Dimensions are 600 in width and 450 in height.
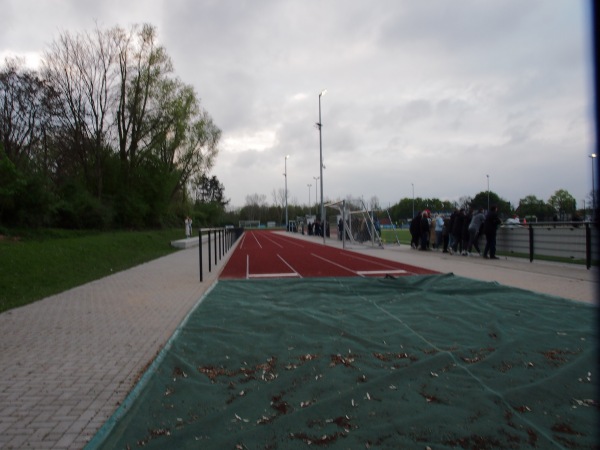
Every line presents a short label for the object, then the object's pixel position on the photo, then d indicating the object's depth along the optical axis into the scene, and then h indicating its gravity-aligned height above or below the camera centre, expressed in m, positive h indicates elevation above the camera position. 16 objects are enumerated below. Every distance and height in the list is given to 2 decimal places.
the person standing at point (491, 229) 16.38 -0.18
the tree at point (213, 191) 126.50 +9.21
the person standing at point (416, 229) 23.38 -0.24
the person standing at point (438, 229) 21.23 -0.24
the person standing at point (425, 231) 22.17 -0.32
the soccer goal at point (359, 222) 26.16 +0.14
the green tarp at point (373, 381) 3.22 -1.38
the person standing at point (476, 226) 17.44 -0.08
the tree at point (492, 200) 66.56 +3.72
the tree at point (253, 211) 128.50 +3.88
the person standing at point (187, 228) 36.17 -0.17
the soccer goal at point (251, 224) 117.75 +0.34
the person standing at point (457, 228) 18.55 -0.16
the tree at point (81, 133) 32.28 +6.56
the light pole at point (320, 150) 41.88 +6.55
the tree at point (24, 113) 26.39 +6.69
